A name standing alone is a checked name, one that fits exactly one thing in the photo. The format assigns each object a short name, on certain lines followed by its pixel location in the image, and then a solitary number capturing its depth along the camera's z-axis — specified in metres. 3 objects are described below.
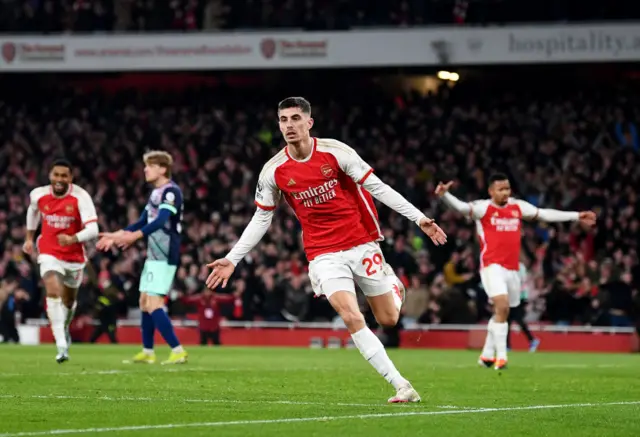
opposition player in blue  16.20
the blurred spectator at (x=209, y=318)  26.27
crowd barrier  24.59
